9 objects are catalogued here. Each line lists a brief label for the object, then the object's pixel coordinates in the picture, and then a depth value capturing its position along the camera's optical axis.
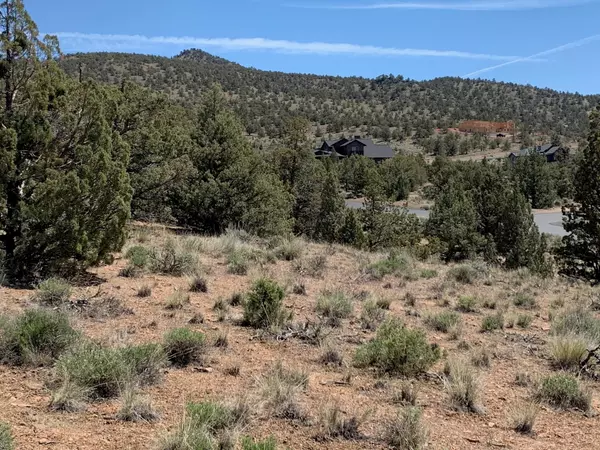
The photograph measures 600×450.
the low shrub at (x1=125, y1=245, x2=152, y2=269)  11.52
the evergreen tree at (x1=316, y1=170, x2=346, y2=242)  31.55
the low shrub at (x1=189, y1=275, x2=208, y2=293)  10.35
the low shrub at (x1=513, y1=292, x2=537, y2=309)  11.91
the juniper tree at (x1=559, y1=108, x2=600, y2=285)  22.03
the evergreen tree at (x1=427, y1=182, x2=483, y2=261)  30.73
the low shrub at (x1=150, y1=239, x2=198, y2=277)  11.66
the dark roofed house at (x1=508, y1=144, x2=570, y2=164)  83.31
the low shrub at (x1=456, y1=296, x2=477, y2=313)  11.02
